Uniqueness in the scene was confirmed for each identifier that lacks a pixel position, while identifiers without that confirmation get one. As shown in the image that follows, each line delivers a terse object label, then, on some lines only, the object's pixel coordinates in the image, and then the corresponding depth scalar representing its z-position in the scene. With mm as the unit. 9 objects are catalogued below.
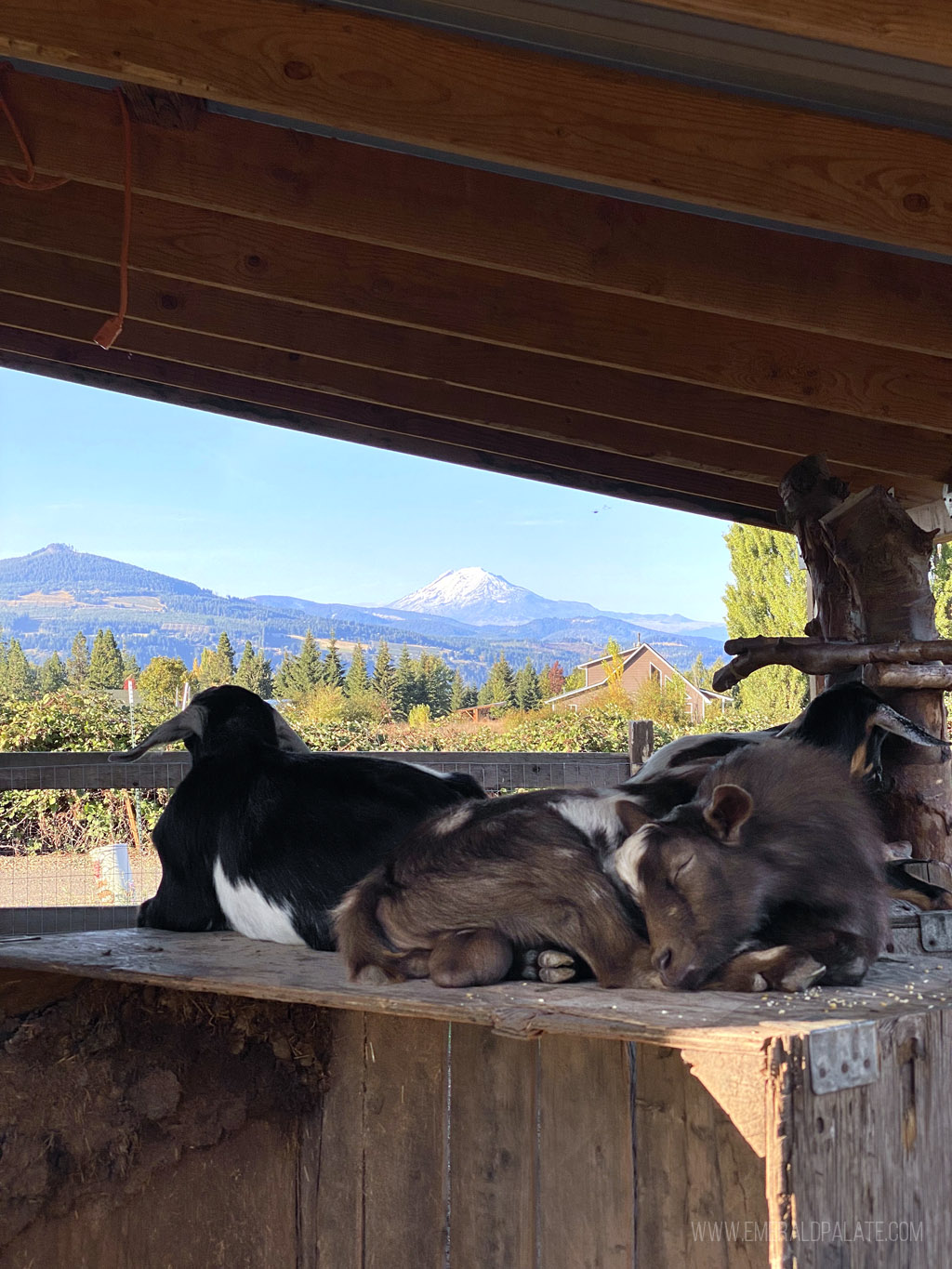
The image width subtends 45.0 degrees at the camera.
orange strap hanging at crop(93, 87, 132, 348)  2959
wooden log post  3299
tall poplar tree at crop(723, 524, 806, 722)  18750
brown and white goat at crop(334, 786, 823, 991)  2068
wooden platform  1722
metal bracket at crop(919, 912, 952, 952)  2432
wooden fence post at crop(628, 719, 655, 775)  5332
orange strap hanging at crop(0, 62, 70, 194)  2799
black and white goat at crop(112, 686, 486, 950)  2740
